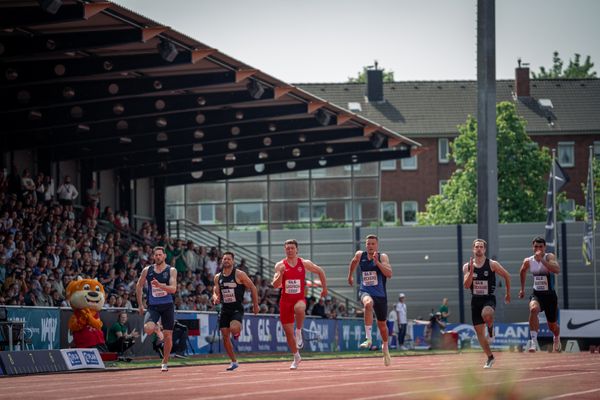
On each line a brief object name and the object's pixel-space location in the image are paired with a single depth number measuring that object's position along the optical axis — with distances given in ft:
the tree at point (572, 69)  432.66
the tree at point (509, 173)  279.90
